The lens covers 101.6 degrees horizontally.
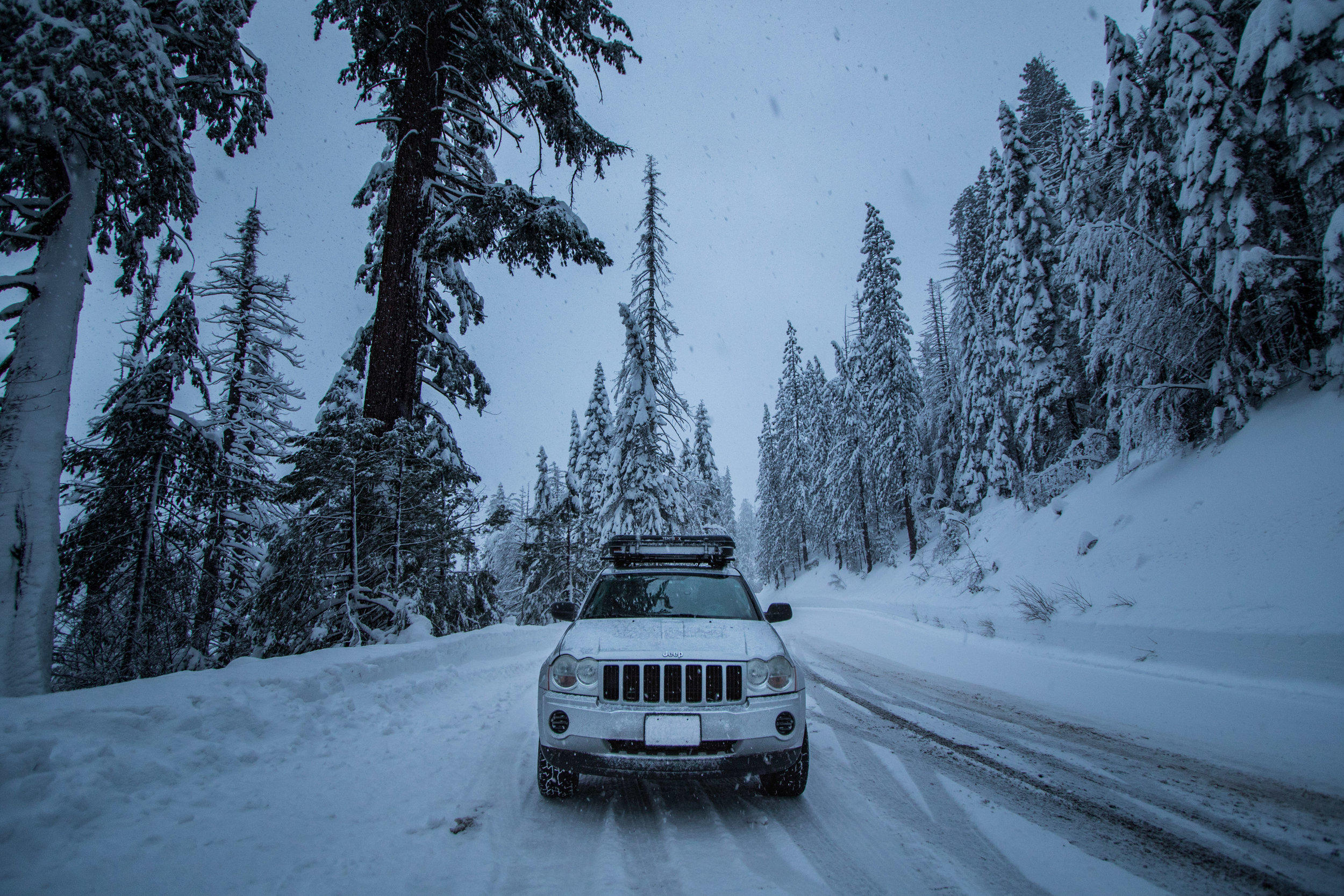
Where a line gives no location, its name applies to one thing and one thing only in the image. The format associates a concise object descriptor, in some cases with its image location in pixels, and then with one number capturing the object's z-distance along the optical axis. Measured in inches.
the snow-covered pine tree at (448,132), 288.8
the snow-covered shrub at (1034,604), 353.7
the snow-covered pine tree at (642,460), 690.8
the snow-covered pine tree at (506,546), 396.5
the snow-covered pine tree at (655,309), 711.1
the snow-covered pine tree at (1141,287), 380.8
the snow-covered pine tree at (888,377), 1047.0
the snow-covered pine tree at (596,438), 1108.5
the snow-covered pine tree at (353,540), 277.4
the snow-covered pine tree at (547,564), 843.4
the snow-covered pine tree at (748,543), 3393.2
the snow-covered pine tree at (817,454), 1414.9
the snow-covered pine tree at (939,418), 1140.5
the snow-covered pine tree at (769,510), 1839.3
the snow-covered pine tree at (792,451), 1566.2
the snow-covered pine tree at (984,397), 865.5
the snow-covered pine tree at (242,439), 409.4
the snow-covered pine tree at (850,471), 1160.8
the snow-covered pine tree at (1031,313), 756.6
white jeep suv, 125.8
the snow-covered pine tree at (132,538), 344.8
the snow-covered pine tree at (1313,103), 285.7
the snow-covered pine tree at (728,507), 2460.1
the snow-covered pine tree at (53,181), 171.0
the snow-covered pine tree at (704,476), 1358.3
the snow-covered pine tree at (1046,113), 972.6
